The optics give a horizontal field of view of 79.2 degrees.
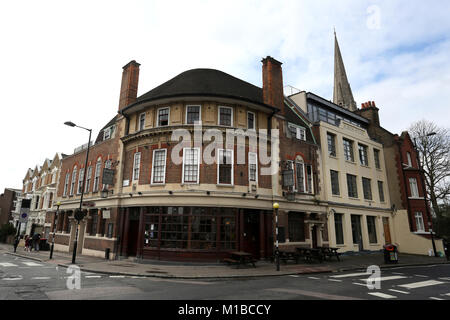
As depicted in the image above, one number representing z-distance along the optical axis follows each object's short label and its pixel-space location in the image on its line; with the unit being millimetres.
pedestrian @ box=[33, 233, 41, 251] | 28178
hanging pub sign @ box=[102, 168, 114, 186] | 20969
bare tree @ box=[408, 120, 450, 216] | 32406
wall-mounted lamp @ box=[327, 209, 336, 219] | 23258
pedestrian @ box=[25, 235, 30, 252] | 27955
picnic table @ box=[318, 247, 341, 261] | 19211
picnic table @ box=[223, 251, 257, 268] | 15380
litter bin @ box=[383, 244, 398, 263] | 19031
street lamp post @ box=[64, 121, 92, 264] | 16878
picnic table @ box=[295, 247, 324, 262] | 18491
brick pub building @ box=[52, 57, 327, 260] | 17359
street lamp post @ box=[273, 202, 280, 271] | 14575
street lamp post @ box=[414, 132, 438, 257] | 25141
